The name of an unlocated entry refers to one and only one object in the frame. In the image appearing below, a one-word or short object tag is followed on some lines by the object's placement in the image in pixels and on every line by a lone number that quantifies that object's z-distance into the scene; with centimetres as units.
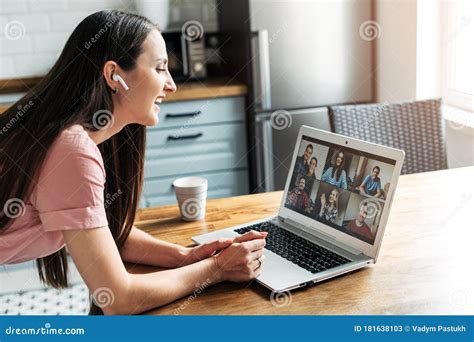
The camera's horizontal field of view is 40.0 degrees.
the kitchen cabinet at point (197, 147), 312
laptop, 129
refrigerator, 308
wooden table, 115
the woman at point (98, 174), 118
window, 274
